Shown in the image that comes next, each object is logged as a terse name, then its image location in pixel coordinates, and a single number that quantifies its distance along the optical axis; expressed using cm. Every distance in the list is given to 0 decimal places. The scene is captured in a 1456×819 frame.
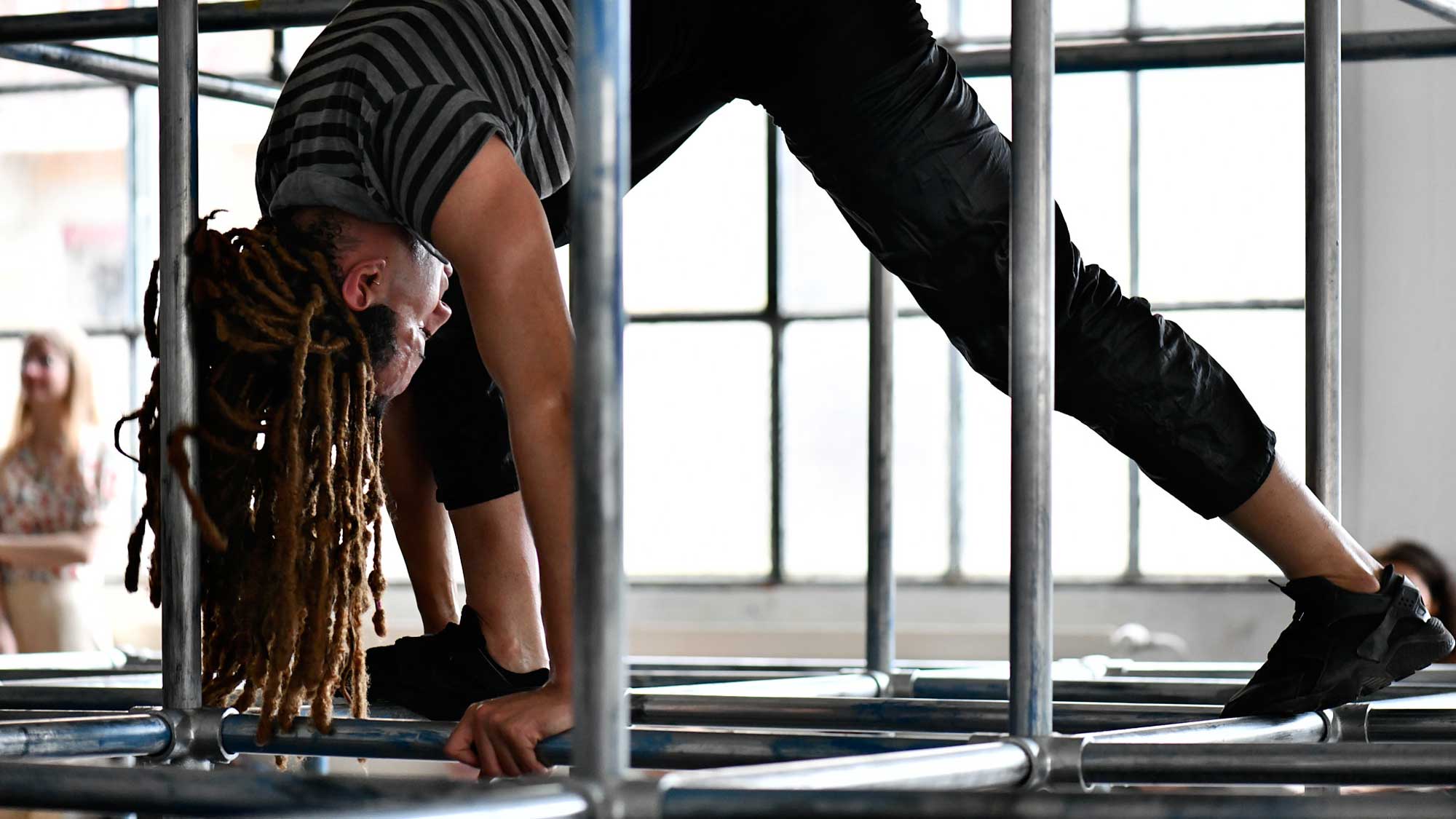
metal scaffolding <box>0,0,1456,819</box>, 291
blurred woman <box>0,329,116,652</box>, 1019
